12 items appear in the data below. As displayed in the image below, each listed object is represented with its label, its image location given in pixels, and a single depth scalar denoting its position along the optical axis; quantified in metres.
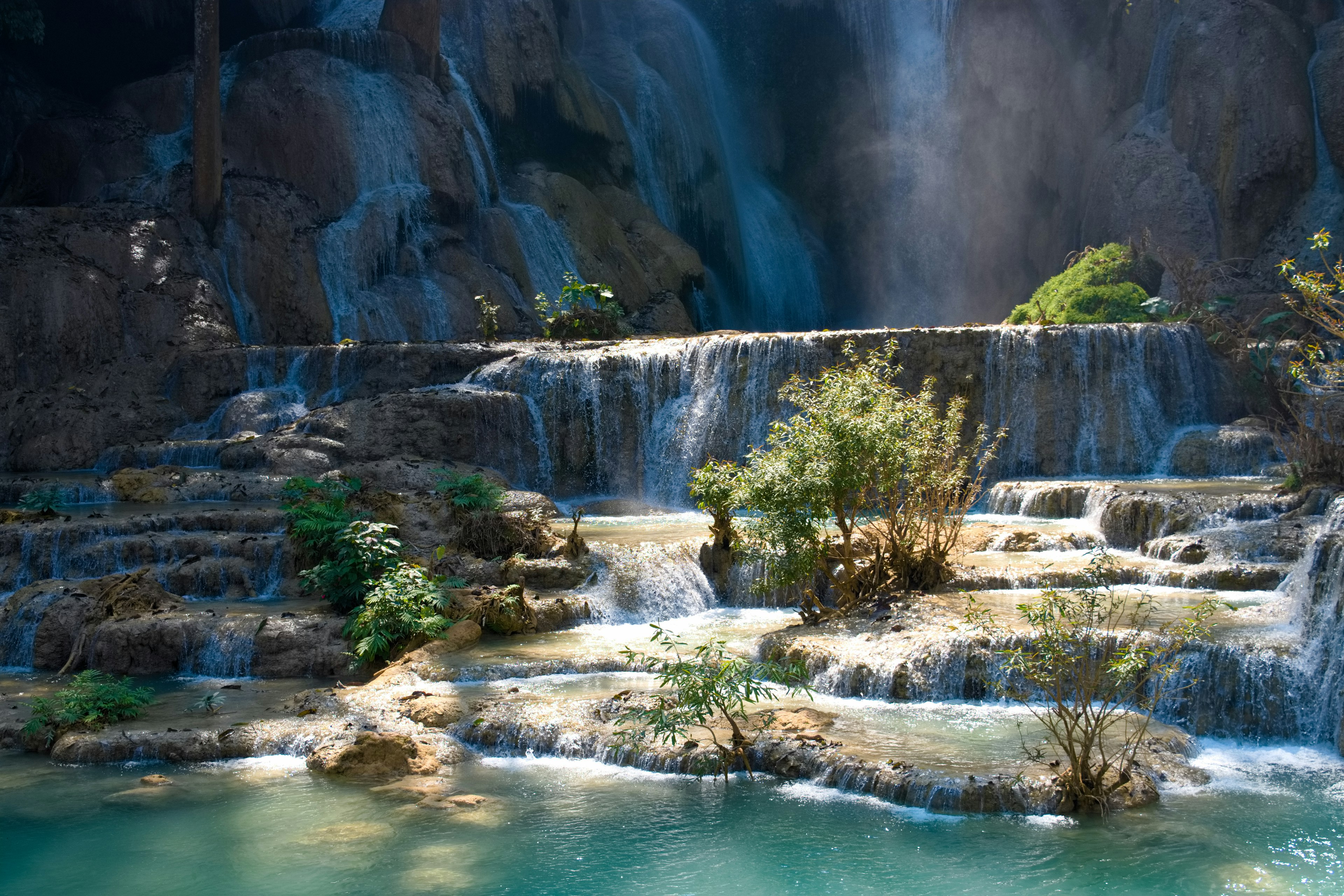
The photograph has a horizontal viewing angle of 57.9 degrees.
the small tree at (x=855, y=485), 10.93
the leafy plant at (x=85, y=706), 8.95
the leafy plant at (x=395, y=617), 10.65
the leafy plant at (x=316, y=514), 12.35
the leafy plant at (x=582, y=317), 23.06
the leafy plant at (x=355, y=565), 11.52
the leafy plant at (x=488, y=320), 22.92
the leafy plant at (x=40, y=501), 14.59
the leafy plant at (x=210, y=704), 9.52
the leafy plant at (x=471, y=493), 13.73
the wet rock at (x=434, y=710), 8.99
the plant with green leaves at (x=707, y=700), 7.73
